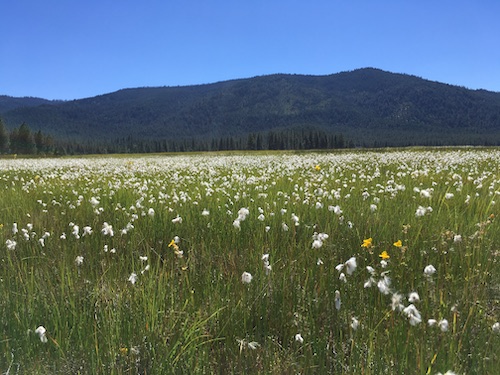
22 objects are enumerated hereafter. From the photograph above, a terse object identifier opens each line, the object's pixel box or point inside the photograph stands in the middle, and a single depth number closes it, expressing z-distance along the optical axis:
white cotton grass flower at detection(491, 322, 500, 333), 2.48
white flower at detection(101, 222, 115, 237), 4.52
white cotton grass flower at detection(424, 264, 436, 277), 2.68
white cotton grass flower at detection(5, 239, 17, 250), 4.19
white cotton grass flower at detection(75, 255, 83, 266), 3.87
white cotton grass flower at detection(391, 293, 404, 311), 2.34
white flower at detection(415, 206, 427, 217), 3.94
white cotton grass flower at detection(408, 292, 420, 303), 2.38
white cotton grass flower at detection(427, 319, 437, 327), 2.34
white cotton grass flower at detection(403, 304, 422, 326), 2.22
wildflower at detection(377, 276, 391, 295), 2.41
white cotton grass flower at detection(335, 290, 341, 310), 2.61
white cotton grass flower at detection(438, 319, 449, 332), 2.20
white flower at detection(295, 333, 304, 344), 2.63
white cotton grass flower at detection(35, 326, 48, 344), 2.55
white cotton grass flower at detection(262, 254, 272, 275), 3.28
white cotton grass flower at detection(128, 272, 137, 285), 3.27
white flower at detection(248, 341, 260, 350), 2.54
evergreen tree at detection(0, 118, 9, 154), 98.94
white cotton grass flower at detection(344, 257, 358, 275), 2.64
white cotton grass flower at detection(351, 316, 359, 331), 2.54
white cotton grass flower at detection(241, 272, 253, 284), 2.96
